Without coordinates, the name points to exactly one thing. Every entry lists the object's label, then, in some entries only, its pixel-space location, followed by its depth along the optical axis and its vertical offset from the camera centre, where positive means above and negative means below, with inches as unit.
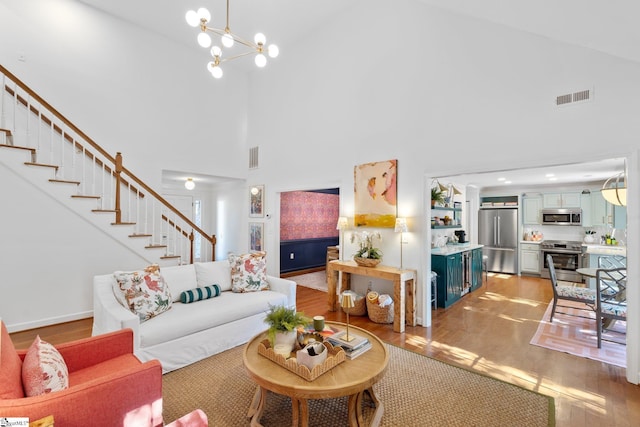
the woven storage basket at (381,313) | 162.6 -54.5
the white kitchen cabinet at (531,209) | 292.8 +6.9
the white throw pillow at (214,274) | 146.3 -30.2
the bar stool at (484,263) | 247.2 -41.0
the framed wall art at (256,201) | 259.9 +12.5
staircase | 156.2 +24.4
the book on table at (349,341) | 88.0 -39.1
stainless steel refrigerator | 297.0 -22.4
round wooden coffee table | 71.4 -41.9
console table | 153.1 -38.1
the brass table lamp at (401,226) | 162.9 -5.8
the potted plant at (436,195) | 197.5 +13.7
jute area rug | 84.7 -58.8
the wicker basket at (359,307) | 175.3 -55.0
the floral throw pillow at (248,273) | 150.9 -30.4
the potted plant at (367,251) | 171.2 -21.3
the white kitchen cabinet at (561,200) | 273.9 +15.3
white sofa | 105.1 -41.1
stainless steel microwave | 271.7 -0.1
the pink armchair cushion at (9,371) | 50.9 -29.6
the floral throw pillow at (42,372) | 56.7 -31.7
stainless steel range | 265.4 -38.4
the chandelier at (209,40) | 106.3 +70.6
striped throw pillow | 132.8 -36.7
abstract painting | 175.2 +13.5
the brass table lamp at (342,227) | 192.9 -7.7
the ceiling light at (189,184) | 260.1 +27.3
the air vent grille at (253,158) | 265.4 +52.6
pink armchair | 50.4 -36.0
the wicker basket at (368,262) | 169.9 -27.0
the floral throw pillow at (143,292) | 111.0 -30.2
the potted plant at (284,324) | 84.1 -31.6
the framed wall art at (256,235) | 260.4 -18.5
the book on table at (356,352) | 85.7 -40.6
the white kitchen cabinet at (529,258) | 286.2 -41.5
